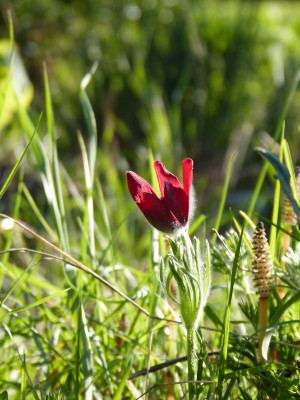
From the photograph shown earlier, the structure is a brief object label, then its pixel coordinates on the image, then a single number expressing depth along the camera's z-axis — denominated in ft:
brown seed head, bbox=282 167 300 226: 4.19
